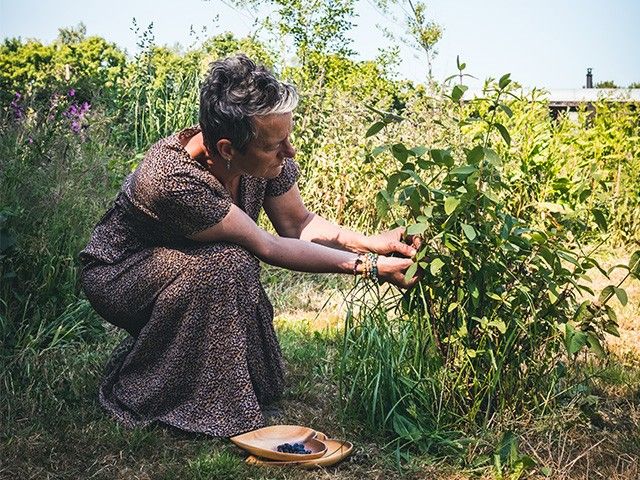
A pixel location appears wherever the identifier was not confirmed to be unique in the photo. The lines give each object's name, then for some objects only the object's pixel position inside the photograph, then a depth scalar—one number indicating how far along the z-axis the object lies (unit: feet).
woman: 8.95
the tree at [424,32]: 26.33
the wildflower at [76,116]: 16.11
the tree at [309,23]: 29.71
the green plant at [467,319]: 8.19
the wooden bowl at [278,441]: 8.32
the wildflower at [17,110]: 15.36
